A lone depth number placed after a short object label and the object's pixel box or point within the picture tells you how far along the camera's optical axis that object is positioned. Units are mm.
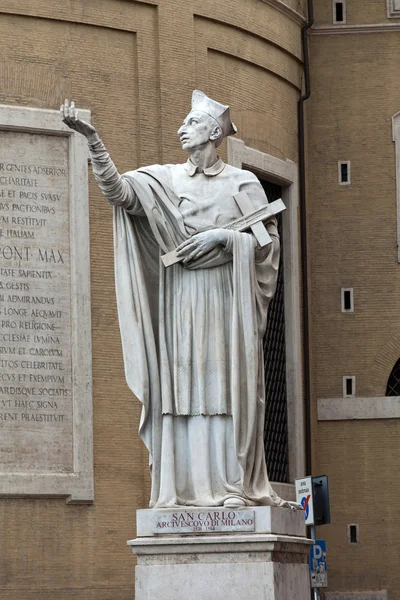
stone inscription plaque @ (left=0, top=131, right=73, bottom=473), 22391
